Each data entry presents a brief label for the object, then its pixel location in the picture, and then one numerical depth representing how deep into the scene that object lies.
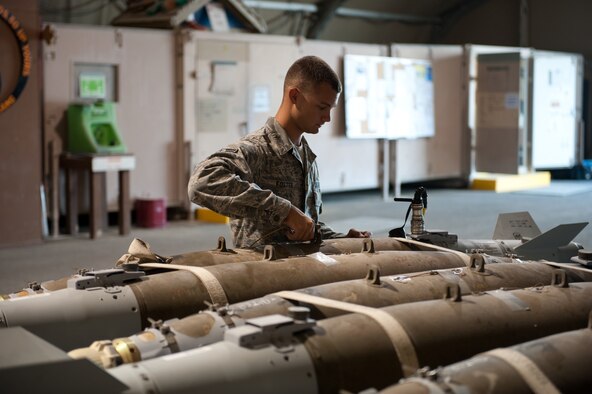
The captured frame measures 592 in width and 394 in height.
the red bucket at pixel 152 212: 8.68
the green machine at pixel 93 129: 8.07
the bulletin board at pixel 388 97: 10.80
